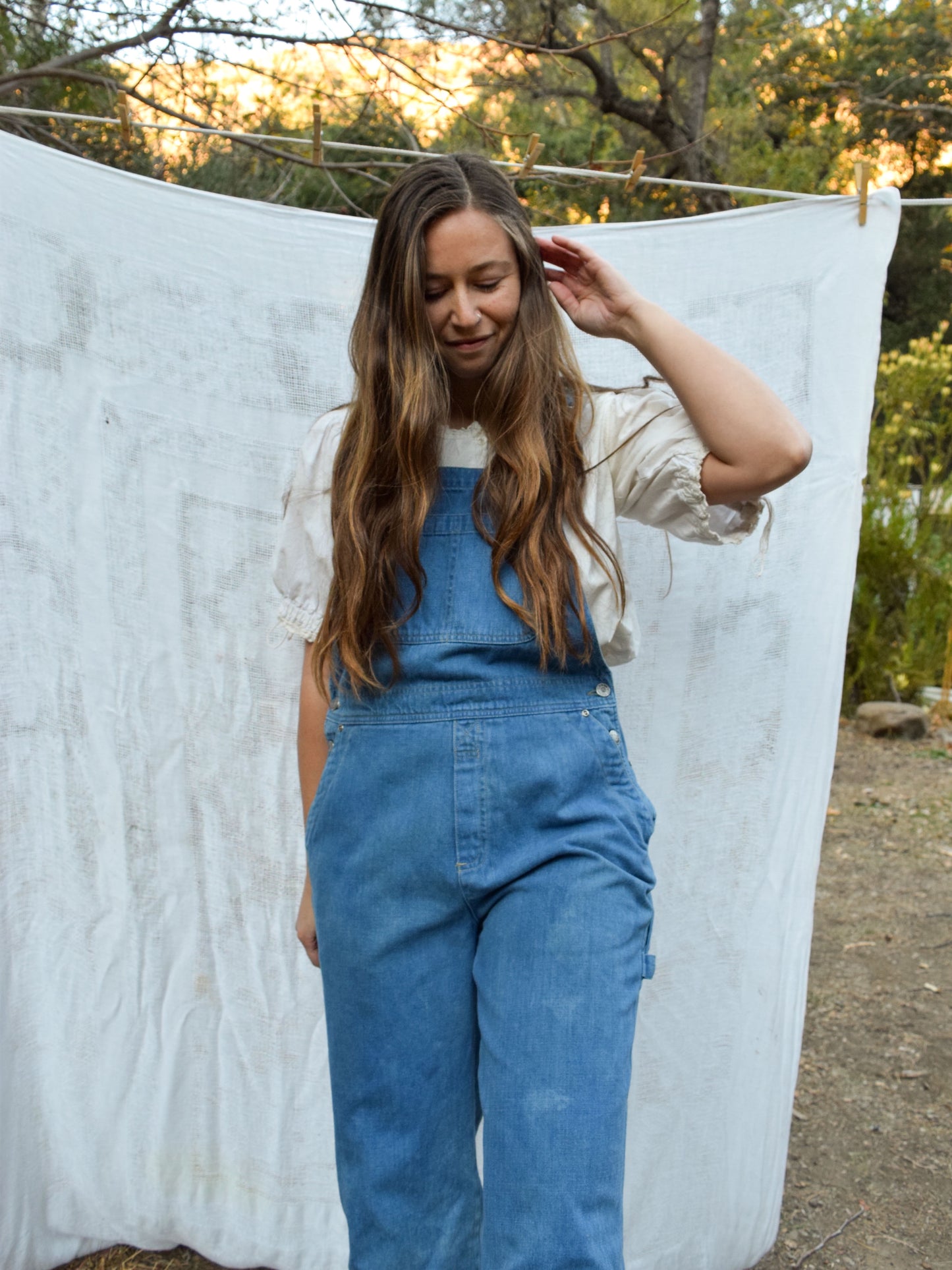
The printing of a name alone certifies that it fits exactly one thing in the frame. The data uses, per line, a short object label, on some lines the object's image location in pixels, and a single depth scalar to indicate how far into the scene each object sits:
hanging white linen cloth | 2.08
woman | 1.39
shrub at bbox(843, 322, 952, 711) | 6.52
